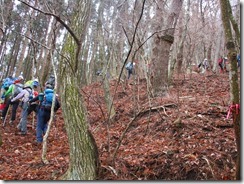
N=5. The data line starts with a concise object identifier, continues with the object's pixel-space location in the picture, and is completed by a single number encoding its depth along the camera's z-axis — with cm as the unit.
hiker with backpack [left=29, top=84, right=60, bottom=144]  795
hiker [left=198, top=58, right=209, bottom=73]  1944
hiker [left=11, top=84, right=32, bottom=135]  875
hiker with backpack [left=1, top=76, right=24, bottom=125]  970
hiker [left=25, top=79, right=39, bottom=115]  892
